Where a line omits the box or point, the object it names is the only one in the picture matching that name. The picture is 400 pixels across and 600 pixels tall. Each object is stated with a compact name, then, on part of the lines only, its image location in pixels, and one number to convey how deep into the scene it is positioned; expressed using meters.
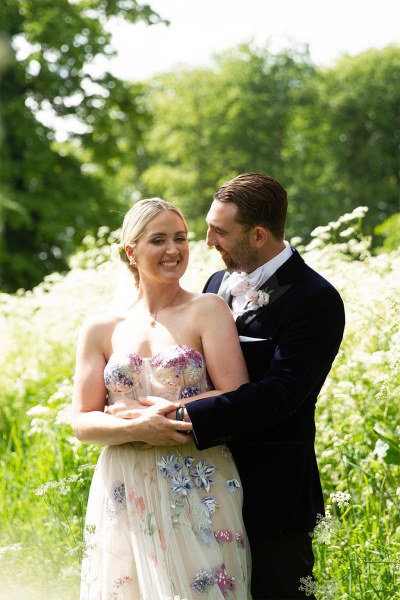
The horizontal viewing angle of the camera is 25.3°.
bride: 3.45
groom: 3.38
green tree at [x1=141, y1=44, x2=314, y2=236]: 37.91
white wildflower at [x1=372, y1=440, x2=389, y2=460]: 3.79
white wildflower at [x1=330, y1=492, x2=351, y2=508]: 3.53
